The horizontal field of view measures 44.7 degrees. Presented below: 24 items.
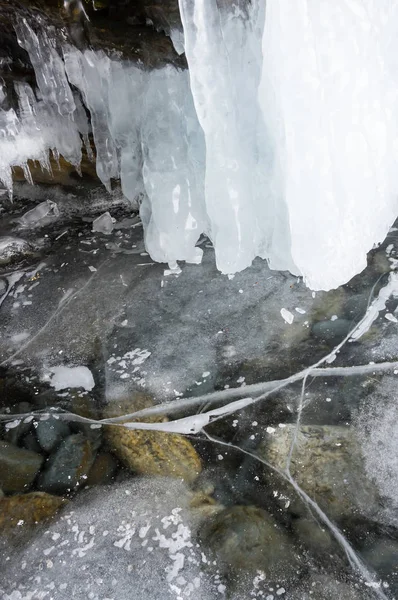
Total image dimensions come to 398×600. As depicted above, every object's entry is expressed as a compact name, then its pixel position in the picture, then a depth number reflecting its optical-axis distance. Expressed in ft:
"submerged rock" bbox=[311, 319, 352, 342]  9.21
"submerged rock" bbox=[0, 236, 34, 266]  13.00
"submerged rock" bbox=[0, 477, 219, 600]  5.98
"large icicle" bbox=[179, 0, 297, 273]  7.96
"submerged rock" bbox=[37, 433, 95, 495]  7.31
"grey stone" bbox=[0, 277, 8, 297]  11.76
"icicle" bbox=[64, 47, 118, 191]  10.37
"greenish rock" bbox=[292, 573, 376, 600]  5.62
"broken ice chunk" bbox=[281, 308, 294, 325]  9.74
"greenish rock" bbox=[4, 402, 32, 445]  8.11
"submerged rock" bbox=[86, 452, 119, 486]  7.35
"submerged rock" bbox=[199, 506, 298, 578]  5.99
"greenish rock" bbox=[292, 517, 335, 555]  6.13
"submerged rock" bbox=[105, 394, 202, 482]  7.38
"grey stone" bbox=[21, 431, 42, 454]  7.89
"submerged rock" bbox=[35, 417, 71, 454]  7.91
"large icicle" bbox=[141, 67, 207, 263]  10.22
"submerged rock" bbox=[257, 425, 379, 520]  6.57
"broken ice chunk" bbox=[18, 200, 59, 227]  14.66
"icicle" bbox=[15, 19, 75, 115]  10.09
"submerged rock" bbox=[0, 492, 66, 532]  6.86
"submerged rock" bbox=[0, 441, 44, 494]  7.38
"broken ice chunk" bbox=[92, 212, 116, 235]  13.70
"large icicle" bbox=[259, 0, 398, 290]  7.38
